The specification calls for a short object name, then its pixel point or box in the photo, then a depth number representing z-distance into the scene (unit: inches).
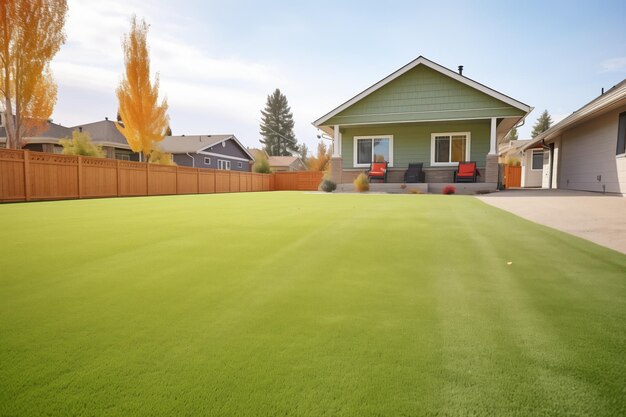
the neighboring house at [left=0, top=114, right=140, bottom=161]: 877.8
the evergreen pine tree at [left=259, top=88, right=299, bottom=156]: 2049.7
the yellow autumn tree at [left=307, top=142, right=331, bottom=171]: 1465.3
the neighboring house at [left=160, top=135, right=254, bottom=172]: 1099.3
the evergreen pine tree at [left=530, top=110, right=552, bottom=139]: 2442.5
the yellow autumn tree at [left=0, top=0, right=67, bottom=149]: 568.4
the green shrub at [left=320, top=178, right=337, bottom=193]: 563.2
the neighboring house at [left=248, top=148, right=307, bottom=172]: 1791.3
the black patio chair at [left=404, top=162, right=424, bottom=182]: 562.3
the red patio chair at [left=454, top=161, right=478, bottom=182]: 515.8
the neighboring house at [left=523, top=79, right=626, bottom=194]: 380.3
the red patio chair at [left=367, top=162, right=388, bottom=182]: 568.4
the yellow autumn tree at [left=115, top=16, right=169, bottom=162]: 812.6
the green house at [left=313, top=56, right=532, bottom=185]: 529.3
